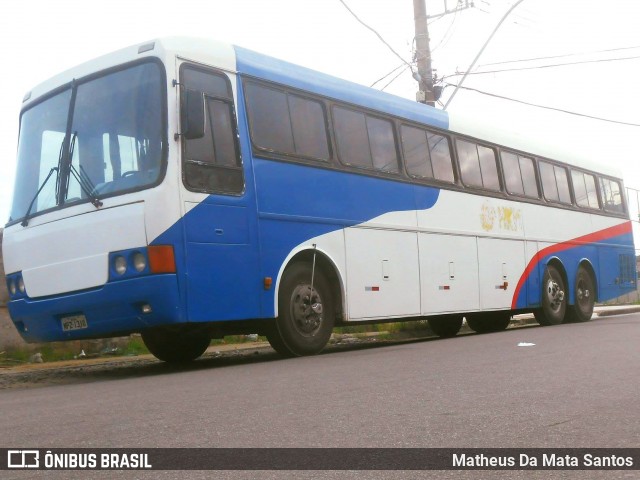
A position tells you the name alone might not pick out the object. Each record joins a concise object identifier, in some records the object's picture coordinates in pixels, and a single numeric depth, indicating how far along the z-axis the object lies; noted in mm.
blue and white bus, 8977
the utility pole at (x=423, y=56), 20875
